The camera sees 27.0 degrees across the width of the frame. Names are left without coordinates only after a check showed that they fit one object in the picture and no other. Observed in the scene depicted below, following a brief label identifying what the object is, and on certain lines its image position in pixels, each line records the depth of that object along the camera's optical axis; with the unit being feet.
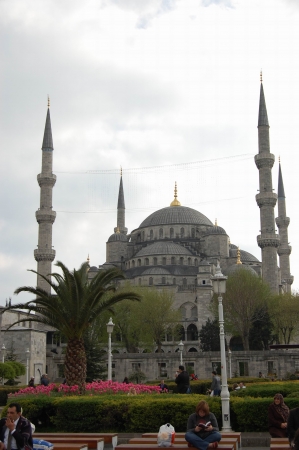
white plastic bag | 30.04
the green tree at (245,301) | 154.30
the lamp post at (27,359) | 122.34
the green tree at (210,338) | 167.94
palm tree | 61.26
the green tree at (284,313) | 155.43
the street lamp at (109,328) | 80.22
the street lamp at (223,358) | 42.32
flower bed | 58.39
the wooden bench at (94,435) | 36.48
